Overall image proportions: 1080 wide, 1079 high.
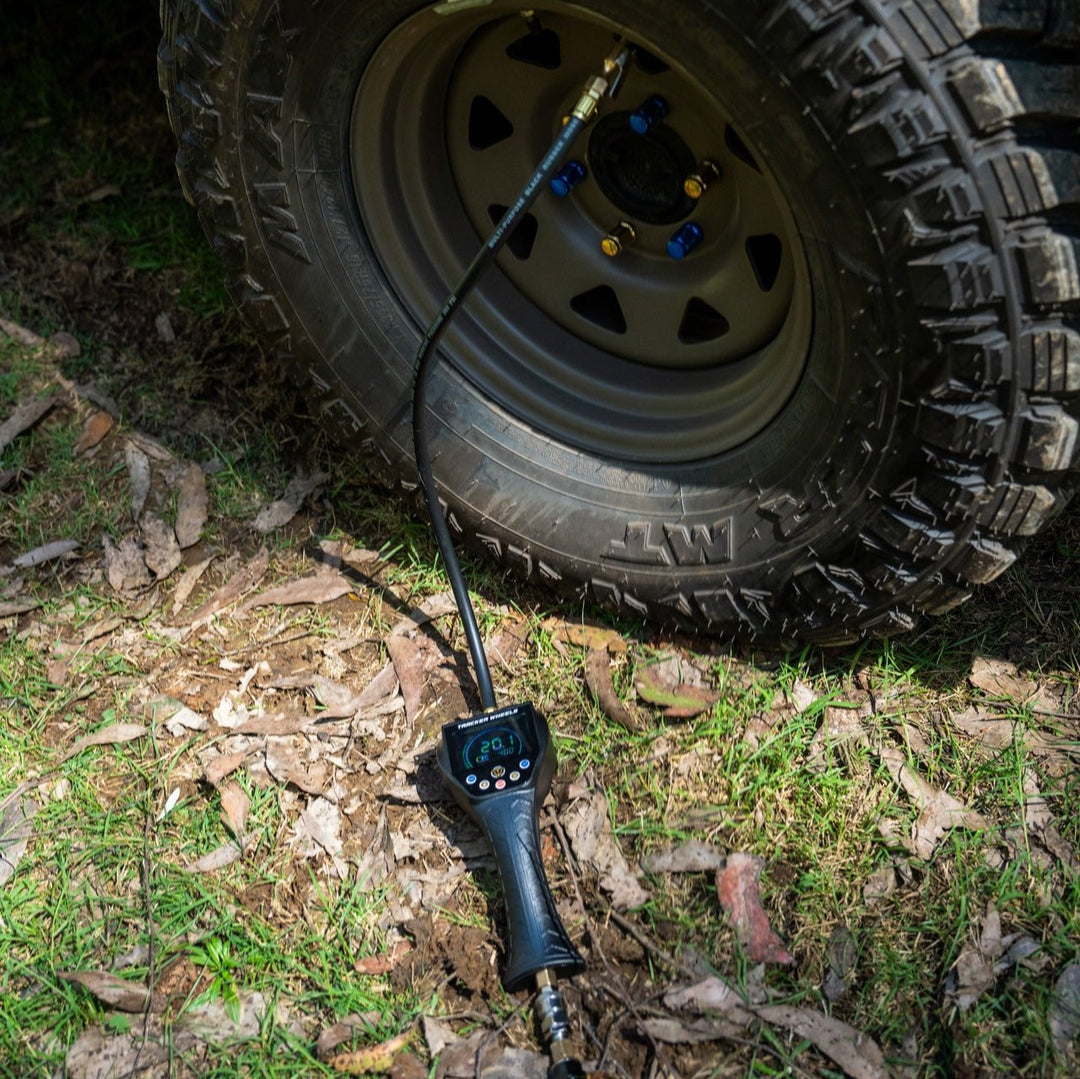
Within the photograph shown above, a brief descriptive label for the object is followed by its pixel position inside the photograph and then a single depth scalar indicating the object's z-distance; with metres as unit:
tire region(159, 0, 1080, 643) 1.64
